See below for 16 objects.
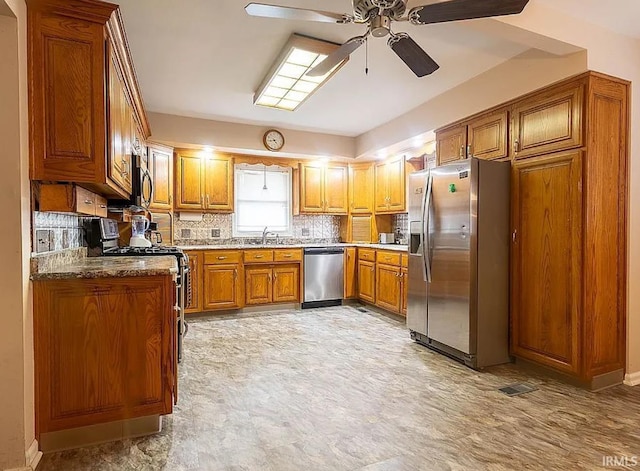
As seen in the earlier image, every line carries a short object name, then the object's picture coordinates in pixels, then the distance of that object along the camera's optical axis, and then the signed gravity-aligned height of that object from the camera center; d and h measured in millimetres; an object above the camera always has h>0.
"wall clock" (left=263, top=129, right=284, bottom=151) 5117 +1274
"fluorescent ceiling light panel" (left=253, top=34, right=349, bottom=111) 2797 +1400
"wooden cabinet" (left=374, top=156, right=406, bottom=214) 5191 +639
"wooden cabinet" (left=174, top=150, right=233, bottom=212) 4961 +687
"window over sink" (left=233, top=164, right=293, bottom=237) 5605 +482
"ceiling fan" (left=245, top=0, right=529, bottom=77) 1726 +1074
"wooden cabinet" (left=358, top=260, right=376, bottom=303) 5172 -730
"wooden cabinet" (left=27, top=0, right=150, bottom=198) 1871 +758
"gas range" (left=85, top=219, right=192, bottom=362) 3035 -164
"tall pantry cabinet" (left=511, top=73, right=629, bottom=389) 2645 +14
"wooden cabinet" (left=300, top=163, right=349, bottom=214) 5656 +663
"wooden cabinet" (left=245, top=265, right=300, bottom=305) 5023 -736
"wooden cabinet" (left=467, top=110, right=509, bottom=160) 3246 +856
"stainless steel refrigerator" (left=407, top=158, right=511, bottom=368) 3074 -259
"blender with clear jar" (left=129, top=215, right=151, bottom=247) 3840 +12
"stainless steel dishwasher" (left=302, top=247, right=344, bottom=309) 5309 -661
